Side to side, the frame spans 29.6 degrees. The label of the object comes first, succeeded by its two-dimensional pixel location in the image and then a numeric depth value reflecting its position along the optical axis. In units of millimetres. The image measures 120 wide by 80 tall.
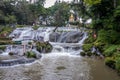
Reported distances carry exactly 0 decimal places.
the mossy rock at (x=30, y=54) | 22094
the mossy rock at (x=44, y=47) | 27166
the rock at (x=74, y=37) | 35169
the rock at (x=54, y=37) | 37375
